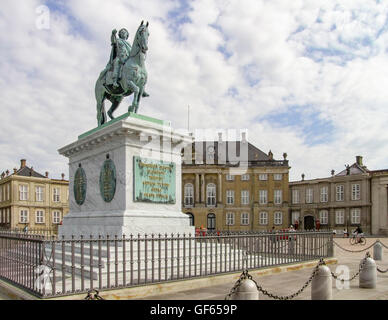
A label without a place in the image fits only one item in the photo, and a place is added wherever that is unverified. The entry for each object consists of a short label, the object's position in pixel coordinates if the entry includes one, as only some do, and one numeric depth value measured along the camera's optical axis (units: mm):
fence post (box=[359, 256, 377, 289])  8484
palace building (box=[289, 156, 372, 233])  46406
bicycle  27922
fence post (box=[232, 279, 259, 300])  4980
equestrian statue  10727
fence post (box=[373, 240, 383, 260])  15259
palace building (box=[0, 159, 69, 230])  47594
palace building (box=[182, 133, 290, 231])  54781
